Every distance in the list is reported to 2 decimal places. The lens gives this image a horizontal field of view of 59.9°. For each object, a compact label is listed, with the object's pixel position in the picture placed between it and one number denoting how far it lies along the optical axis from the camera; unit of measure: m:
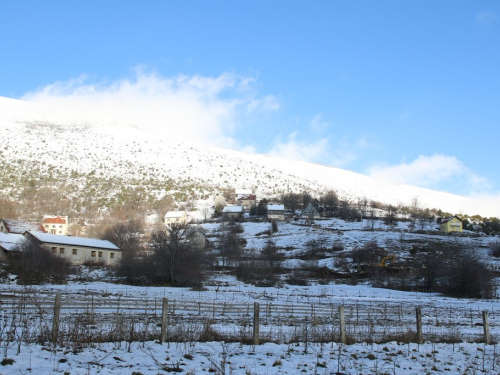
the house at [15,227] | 74.44
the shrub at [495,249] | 77.81
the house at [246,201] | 139.31
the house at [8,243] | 59.19
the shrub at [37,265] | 42.25
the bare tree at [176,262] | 49.09
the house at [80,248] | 67.69
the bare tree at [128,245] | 50.16
